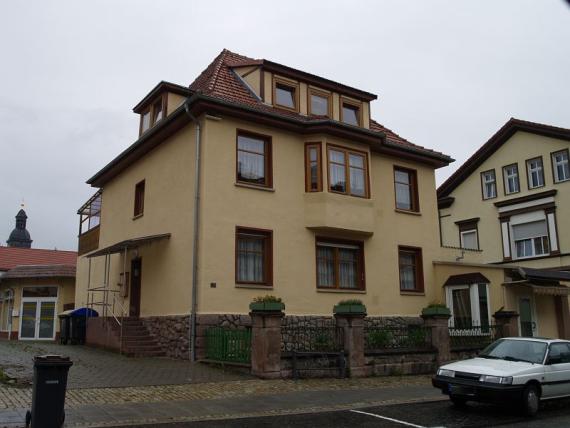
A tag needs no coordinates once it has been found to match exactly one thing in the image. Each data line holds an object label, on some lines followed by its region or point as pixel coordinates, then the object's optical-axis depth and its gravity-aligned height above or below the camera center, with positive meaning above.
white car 10.59 -0.94
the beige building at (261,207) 17.83 +4.00
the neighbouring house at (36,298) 32.75 +1.77
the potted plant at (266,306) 14.03 +0.49
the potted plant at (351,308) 15.18 +0.45
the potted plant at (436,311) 16.98 +0.39
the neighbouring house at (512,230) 22.53 +5.08
